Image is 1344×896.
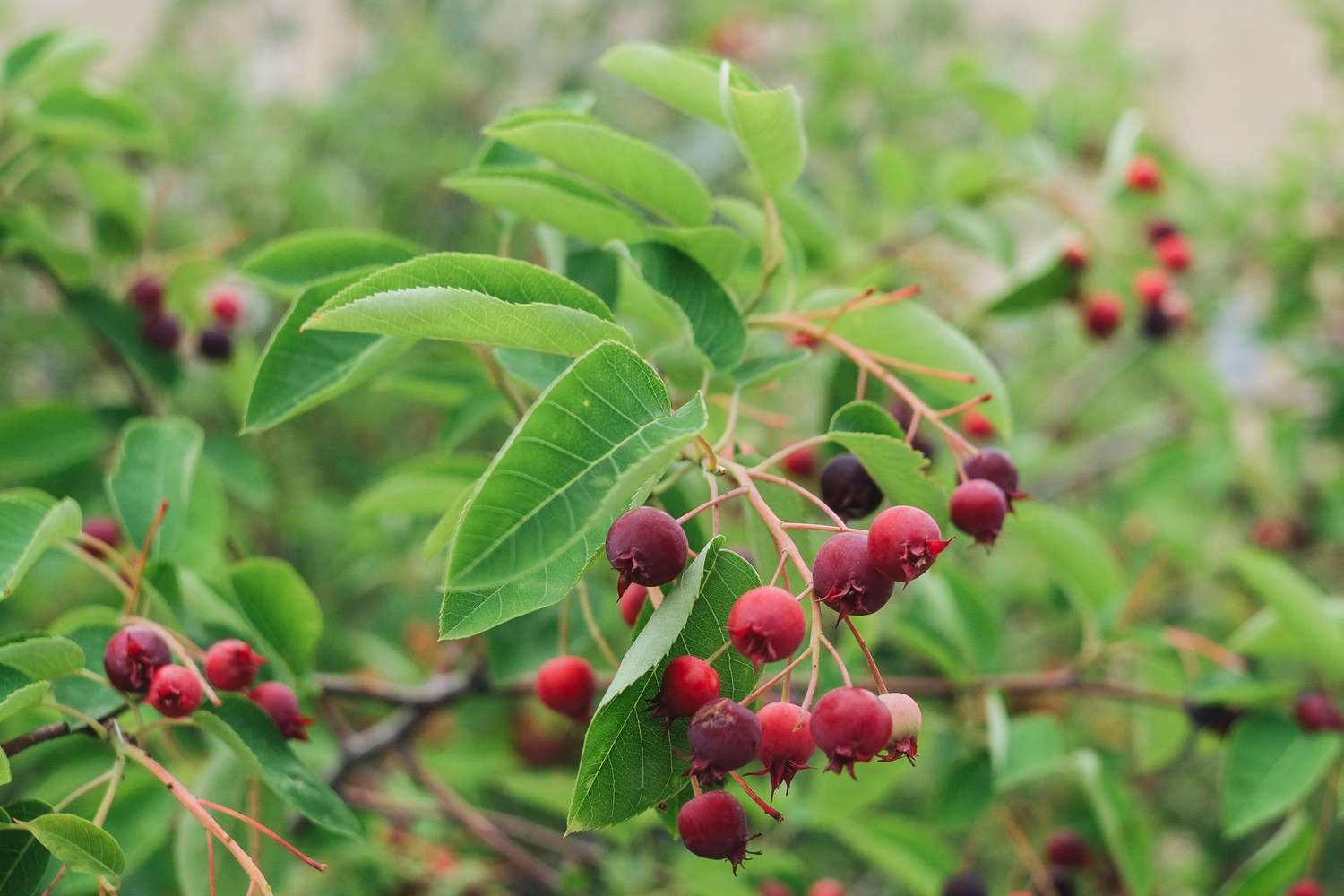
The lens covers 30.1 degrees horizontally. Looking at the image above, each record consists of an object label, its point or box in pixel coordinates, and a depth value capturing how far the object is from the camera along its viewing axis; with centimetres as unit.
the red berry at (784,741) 31
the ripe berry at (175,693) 34
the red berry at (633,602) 34
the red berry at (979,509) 34
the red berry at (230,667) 36
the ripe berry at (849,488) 35
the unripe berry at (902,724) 31
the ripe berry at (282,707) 36
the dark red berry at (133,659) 34
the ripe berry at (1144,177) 66
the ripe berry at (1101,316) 62
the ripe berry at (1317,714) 46
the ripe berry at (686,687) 31
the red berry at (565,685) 36
